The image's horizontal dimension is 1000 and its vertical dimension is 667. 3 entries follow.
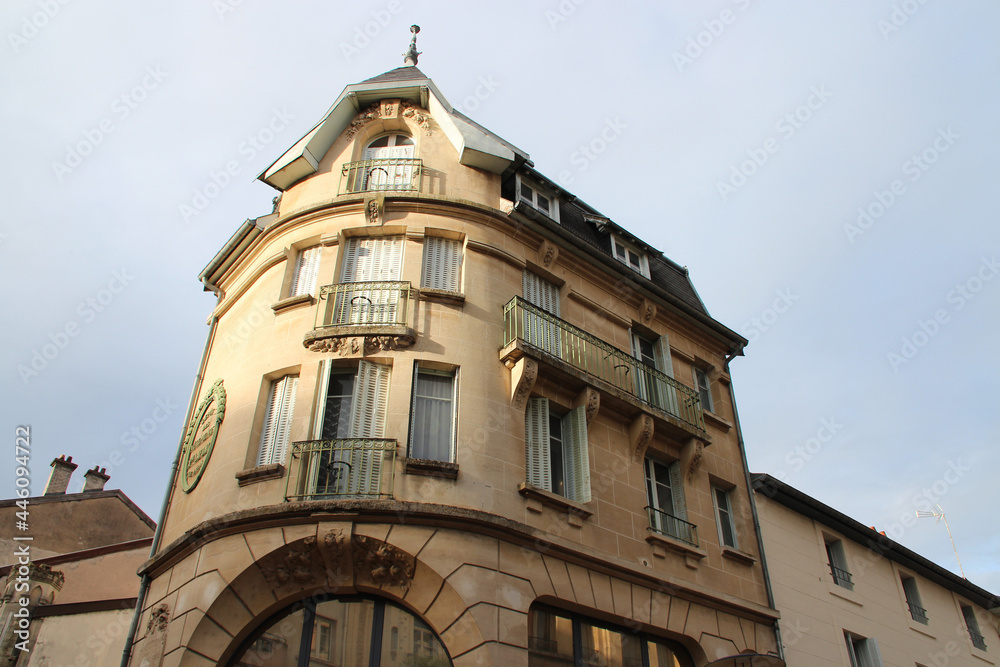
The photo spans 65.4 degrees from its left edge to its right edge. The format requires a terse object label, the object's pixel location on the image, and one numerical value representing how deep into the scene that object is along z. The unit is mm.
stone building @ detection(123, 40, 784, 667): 11102
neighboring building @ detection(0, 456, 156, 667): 14477
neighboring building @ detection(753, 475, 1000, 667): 16594
